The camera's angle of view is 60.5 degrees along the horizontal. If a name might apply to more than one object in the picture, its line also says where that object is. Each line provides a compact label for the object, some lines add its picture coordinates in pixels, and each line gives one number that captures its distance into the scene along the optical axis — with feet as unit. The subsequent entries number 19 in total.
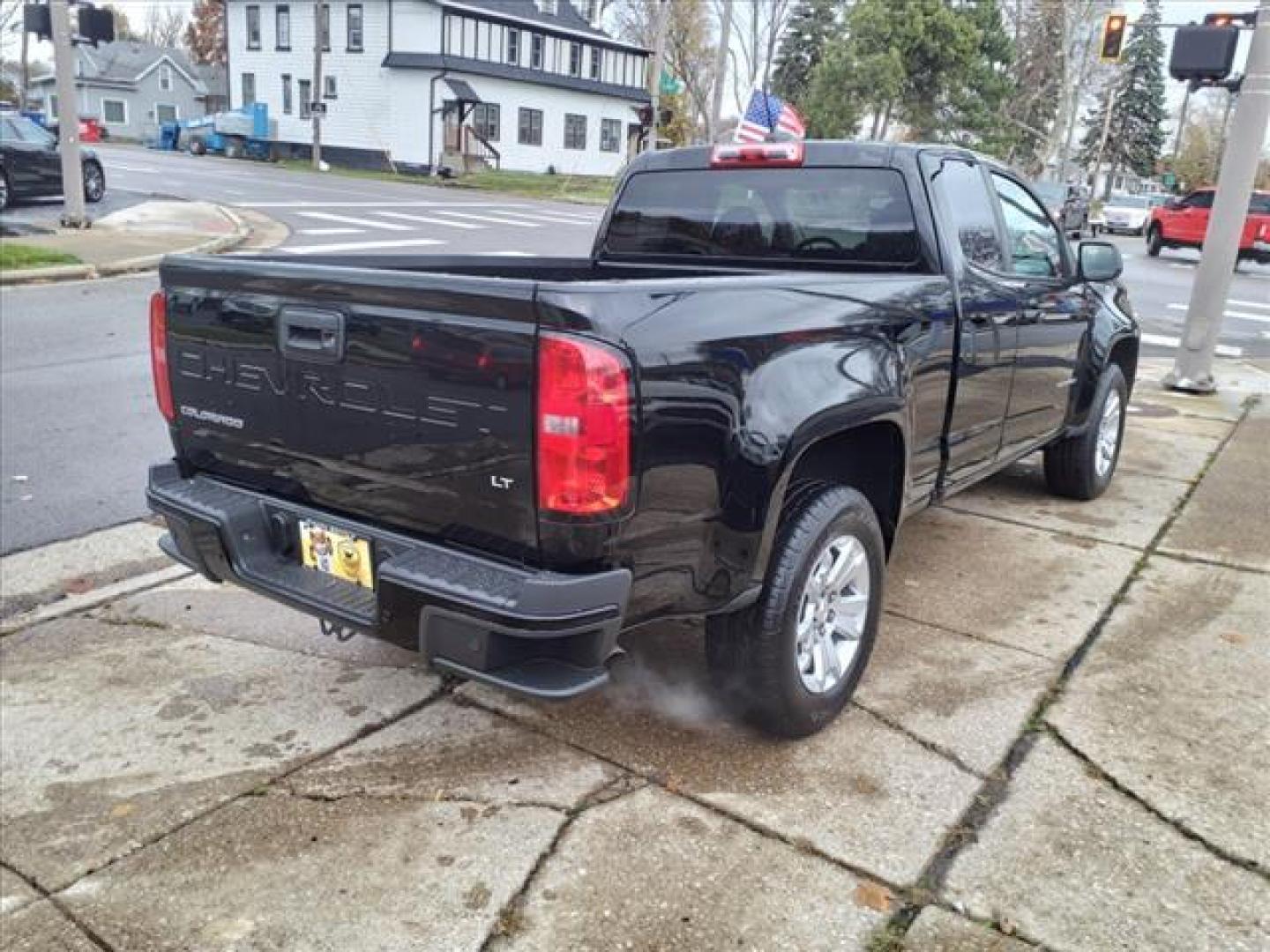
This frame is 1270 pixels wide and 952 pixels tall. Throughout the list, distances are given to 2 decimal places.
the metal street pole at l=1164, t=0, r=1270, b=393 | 28.02
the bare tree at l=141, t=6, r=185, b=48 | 333.39
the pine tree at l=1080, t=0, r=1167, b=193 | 226.58
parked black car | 59.47
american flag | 36.68
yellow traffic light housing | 61.34
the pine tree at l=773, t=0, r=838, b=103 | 180.65
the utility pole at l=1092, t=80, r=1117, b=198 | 179.22
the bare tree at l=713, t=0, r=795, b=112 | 182.39
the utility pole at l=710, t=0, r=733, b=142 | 88.43
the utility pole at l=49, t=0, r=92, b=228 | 49.03
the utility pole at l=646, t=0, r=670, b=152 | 88.07
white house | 137.39
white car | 128.88
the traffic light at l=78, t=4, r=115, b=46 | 48.78
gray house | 222.28
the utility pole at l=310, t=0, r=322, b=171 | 129.29
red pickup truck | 78.95
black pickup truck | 8.31
